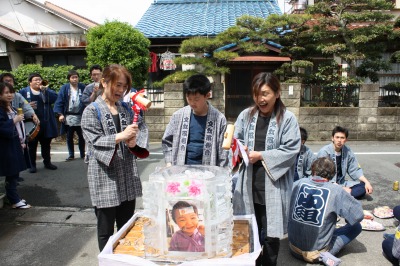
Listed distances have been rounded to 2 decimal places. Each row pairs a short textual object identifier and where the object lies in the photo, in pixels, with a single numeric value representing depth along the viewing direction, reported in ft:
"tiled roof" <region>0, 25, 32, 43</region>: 44.88
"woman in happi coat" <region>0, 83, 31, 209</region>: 15.98
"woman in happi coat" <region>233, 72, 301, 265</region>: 9.53
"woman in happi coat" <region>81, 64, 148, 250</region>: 9.32
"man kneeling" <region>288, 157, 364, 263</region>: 11.39
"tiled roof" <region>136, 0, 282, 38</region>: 43.73
